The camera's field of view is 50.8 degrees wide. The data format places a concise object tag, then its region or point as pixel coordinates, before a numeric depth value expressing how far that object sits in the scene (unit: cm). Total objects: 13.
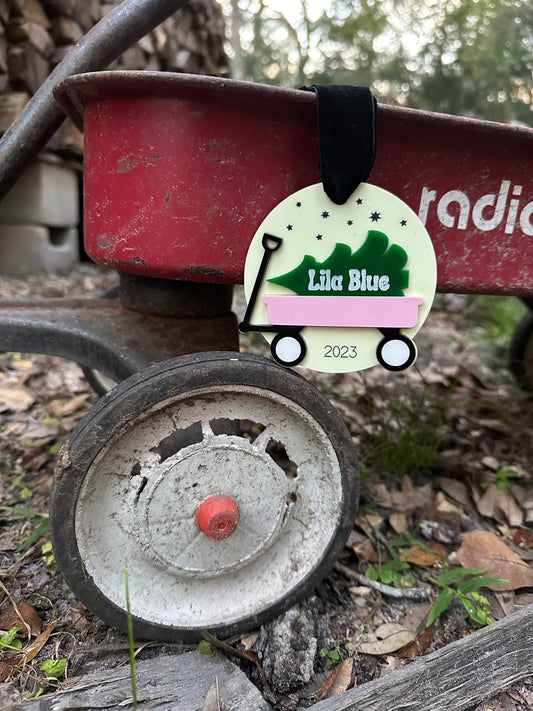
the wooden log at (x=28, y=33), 78
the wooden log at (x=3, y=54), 78
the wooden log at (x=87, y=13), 87
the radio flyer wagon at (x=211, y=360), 27
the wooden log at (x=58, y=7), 84
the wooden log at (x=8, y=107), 79
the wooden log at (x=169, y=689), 27
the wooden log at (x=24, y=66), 80
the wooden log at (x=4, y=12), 75
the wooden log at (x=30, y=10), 78
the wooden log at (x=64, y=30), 85
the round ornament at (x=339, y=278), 28
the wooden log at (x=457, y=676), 27
